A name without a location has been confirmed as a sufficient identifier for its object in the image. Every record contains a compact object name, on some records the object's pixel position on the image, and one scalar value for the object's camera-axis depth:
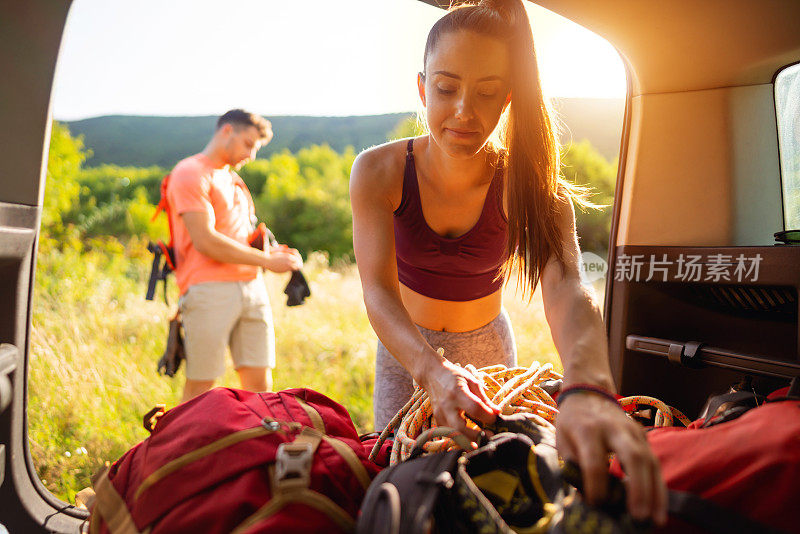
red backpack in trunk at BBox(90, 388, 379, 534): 0.90
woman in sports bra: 1.07
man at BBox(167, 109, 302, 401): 3.39
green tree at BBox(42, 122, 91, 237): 8.81
